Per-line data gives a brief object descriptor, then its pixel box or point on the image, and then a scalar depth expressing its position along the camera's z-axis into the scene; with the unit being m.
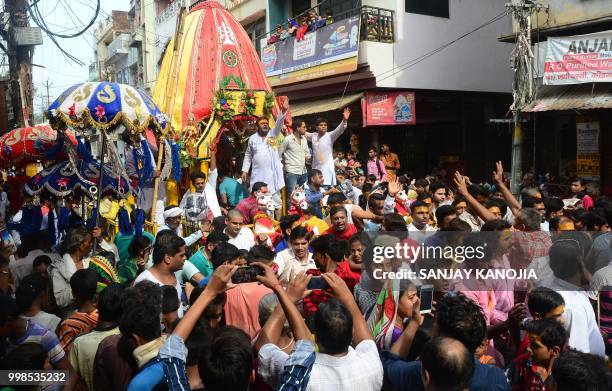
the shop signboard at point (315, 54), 14.20
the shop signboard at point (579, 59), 10.56
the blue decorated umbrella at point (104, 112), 6.45
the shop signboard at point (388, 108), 14.28
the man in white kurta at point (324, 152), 9.59
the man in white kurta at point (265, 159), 9.11
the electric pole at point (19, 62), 9.38
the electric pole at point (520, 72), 11.92
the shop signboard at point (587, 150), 11.97
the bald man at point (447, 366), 2.21
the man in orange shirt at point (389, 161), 13.20
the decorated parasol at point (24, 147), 8.52
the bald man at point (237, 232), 5.64
